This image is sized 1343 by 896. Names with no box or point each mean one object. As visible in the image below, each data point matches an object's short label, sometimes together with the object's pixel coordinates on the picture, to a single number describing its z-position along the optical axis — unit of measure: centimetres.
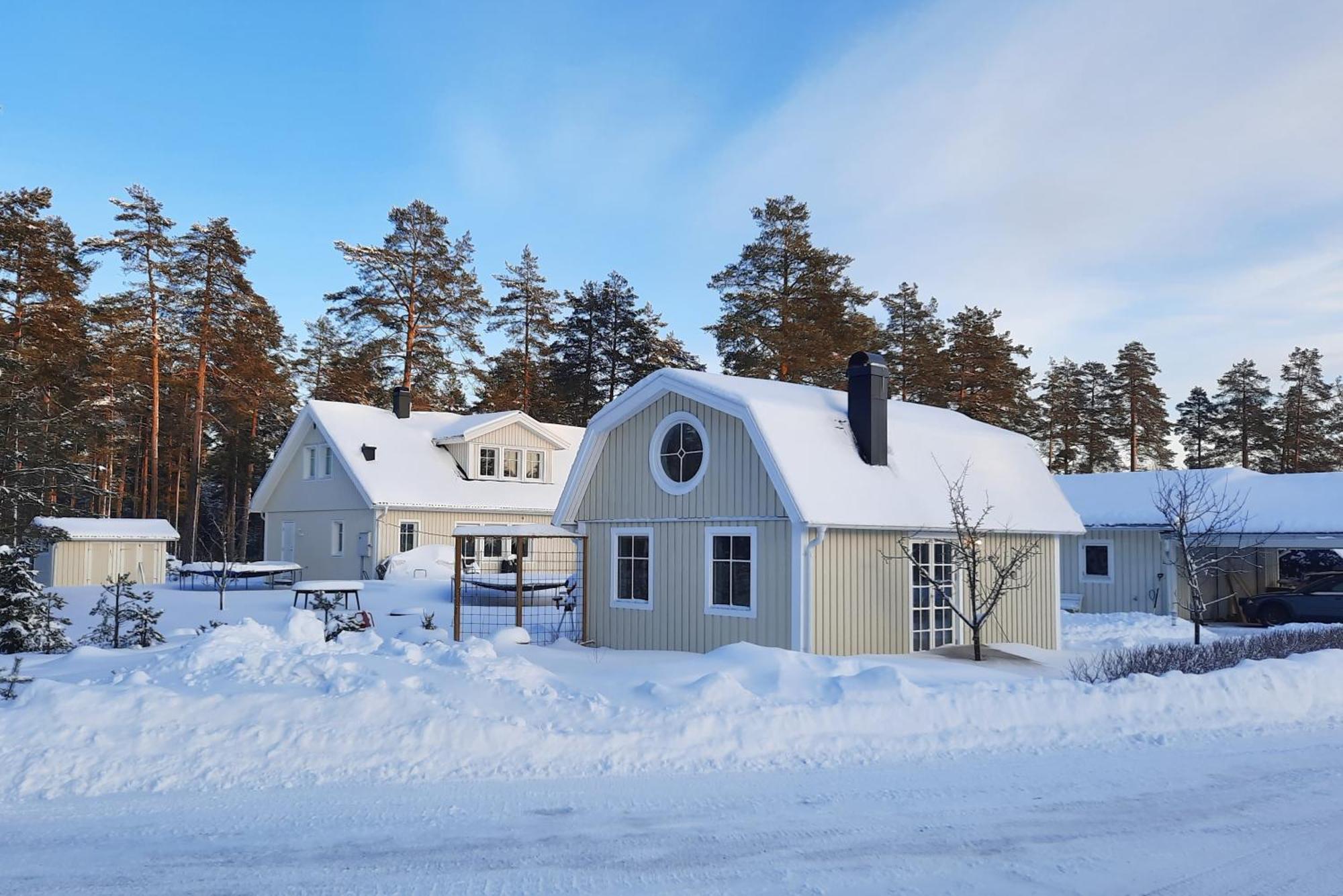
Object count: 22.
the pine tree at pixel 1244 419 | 4909
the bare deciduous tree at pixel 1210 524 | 2189
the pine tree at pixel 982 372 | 4175
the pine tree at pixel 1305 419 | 4697
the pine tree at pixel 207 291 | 3656
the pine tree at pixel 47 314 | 2603
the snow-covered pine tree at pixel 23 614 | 1243
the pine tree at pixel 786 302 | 3638
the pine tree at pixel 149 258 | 3534
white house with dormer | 2914
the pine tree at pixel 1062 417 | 4978
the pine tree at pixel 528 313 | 4625
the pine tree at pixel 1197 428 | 5175
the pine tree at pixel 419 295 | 4003
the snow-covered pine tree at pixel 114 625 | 1380
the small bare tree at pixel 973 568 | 1394
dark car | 2130
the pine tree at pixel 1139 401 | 4784
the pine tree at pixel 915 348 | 4150
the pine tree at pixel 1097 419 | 4950
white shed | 2705
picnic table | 1967
